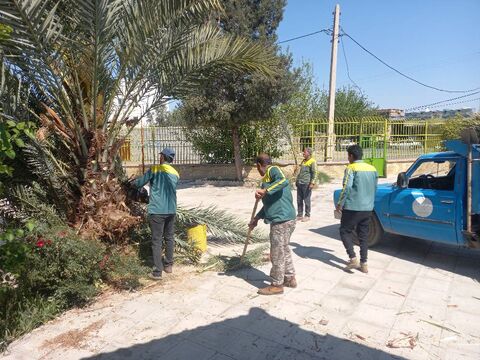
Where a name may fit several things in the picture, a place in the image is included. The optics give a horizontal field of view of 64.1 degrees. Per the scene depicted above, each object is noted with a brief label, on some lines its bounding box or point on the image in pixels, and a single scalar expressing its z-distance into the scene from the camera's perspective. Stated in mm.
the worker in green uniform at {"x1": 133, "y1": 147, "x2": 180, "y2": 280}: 4883
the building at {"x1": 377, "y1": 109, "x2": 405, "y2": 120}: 45225
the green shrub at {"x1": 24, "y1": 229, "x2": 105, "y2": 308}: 4008
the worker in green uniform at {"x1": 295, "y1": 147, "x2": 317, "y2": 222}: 8227
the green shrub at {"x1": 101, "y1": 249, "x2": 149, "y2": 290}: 4672
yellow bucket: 5836
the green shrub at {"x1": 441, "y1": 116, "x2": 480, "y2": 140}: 16867
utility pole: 16109
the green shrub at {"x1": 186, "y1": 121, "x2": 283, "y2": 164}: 14938
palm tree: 4301
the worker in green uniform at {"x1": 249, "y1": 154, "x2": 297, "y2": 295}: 4332
